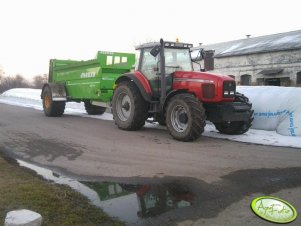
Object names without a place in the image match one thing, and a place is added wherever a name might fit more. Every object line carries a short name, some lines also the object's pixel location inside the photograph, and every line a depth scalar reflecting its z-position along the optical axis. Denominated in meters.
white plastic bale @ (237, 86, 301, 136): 7.23
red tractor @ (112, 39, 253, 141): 6.73
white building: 20.30
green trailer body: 9.54
